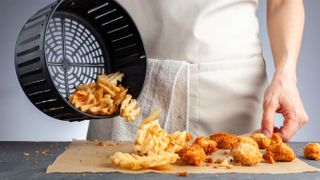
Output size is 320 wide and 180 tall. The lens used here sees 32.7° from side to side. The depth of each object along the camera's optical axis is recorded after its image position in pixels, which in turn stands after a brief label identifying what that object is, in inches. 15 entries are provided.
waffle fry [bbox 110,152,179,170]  39.6
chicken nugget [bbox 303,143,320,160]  45.6
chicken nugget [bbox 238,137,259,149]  46.7
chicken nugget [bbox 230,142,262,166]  41.9
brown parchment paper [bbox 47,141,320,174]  40.1
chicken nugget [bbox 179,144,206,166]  41.7
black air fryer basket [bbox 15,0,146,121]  44.6
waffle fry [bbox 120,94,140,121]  48.9
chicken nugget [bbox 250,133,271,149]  49.5
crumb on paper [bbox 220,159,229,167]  41.7
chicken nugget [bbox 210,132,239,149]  49.7
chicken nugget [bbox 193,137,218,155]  47.0
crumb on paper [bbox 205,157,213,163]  43.3
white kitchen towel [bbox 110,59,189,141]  58.6
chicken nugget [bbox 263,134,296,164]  44.0
